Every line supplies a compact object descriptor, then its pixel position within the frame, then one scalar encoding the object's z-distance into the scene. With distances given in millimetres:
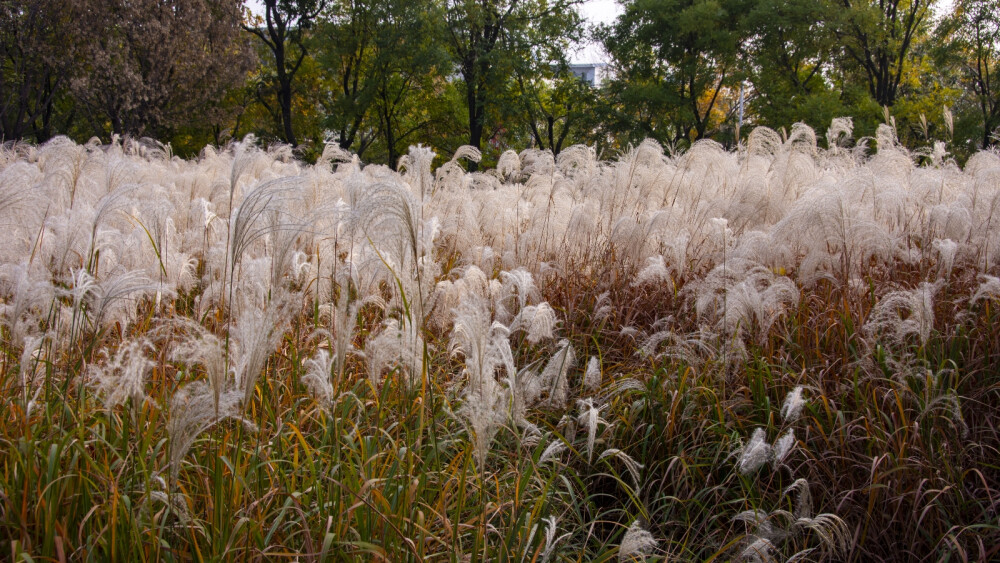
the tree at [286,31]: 22516
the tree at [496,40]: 24109
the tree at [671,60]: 22141
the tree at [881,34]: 20172
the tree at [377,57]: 21703
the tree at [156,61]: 15070
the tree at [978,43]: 22188
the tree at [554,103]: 25594
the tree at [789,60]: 20281
